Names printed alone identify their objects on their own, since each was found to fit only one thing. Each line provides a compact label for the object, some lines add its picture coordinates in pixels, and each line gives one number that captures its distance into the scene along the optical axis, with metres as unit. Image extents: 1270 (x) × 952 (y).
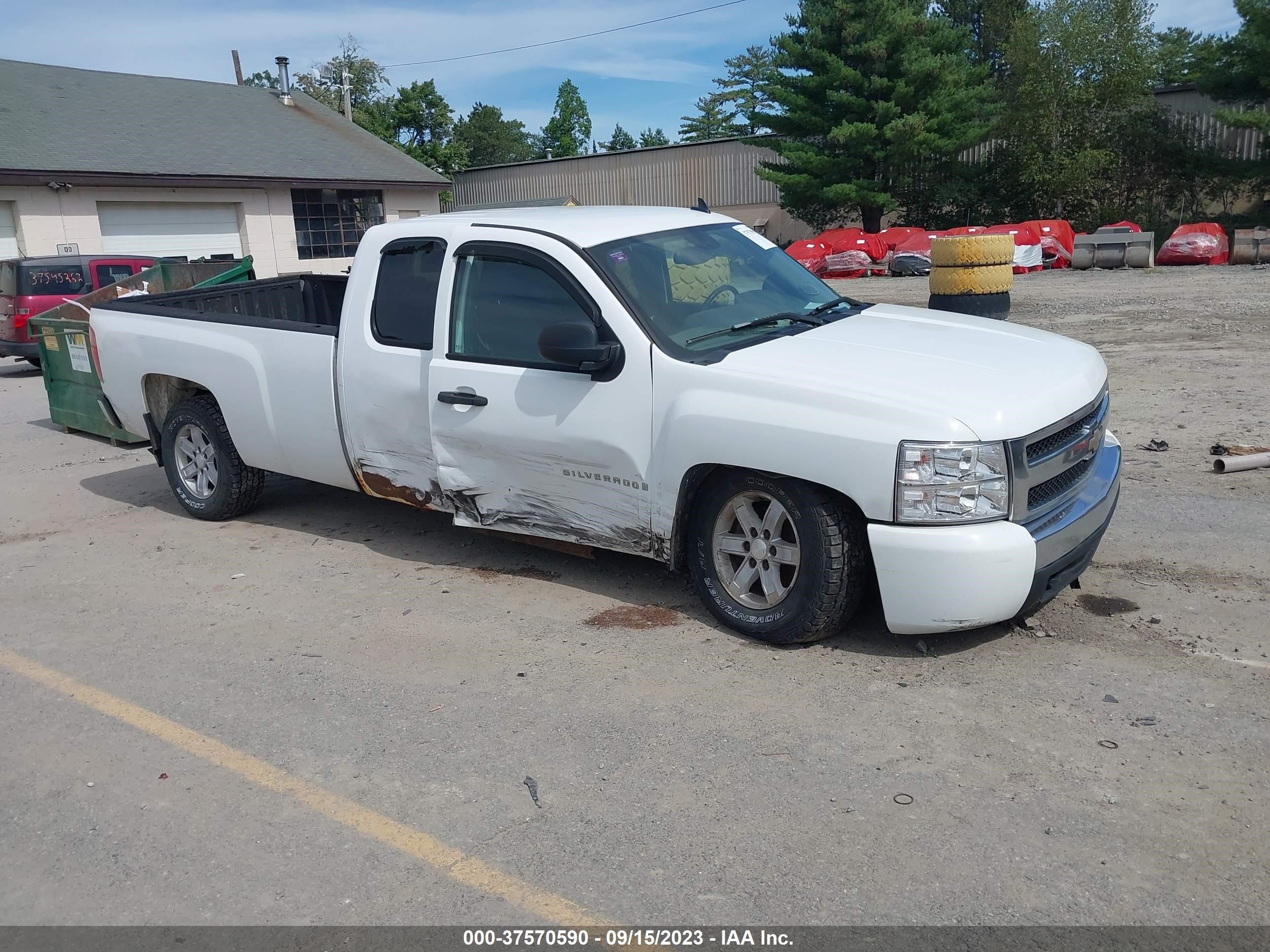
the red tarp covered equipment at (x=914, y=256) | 25.73
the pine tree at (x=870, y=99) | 32.56
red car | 15.79
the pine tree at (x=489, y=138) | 85.00
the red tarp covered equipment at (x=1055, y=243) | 25.47
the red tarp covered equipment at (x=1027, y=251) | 24.58
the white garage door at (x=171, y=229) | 26.45
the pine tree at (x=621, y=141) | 103.81
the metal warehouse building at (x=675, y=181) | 39.81
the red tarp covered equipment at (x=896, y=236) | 28.28
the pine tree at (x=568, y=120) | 94.06
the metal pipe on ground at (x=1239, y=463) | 6.74
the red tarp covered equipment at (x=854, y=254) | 27.34
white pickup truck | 4.19
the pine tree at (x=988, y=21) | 47.78
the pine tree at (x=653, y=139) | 100.94
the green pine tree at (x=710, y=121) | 80.25
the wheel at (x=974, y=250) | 11.16
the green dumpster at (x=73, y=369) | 10.31
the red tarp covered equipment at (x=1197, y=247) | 22.88
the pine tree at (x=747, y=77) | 72.19
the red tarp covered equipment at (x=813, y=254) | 27.69
